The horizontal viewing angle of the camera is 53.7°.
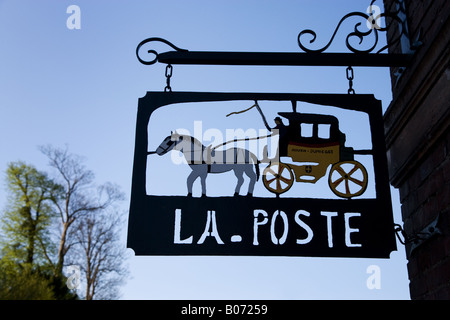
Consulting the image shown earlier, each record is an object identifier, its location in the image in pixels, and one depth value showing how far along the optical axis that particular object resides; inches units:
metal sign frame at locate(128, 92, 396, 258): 77.6
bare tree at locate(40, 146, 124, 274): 605.0
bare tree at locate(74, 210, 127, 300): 583.2
